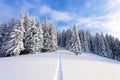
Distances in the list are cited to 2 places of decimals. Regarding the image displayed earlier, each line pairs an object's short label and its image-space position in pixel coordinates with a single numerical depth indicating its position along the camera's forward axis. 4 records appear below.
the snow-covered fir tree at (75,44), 20.16
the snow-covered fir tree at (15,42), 13.65
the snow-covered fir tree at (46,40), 19.49
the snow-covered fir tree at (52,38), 20.23
